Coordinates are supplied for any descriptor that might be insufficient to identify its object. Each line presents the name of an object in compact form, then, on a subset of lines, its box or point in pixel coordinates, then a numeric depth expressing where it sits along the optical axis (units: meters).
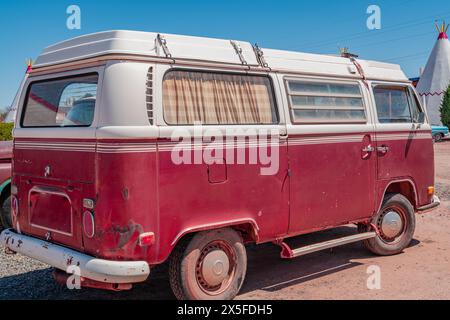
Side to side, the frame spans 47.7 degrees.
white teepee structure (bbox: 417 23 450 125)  33.25
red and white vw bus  4.35
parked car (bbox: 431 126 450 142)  28.53
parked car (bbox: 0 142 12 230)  7.84
